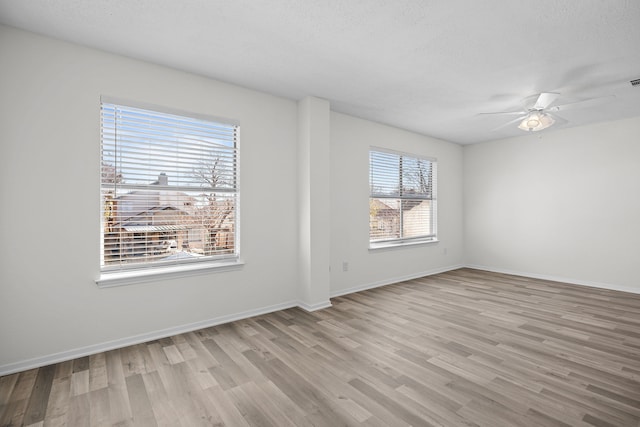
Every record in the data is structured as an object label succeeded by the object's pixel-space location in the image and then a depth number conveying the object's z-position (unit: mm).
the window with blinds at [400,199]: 5020
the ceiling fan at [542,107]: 3387
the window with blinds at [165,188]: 2773
